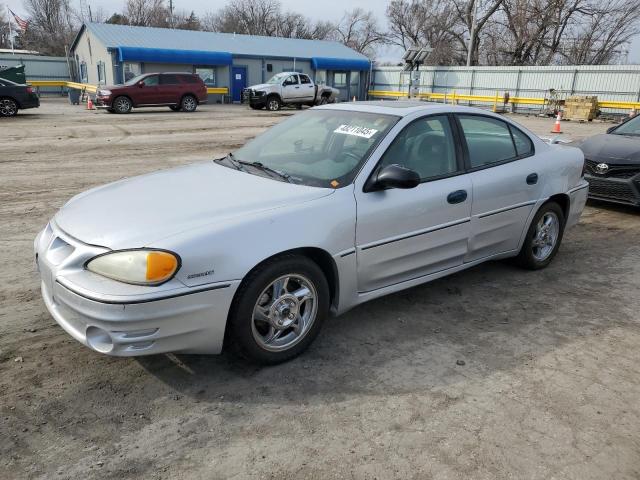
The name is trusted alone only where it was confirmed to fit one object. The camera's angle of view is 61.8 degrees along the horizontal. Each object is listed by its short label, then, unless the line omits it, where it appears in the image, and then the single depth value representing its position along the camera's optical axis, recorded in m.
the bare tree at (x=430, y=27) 51.03
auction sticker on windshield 3.92
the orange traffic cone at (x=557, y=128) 17.88
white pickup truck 26.53
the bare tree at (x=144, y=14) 68.38
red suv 22.16
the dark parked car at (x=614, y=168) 7.23
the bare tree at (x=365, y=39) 66.56
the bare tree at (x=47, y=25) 63.50
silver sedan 2.85
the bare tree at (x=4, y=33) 65.49
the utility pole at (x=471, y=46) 33.79
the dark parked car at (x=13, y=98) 19.12
